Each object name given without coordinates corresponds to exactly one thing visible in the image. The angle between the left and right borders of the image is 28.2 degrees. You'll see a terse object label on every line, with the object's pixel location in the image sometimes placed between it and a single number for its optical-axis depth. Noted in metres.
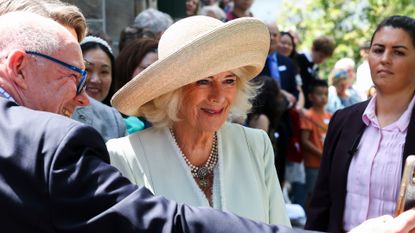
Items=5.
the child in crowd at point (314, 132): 8.46
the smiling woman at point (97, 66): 4.88
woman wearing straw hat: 3.54
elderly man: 2.14
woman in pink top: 4.42
